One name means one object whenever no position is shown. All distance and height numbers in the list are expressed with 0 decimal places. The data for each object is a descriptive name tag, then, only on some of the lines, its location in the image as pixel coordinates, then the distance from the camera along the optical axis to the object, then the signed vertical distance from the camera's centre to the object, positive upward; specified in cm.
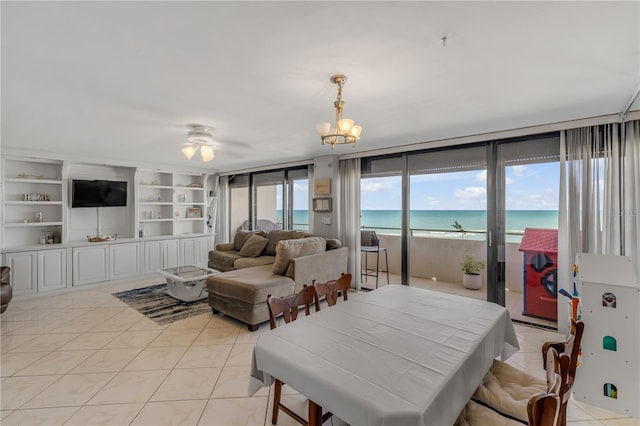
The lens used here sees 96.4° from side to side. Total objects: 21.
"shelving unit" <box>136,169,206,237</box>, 634 +26
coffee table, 422 -107
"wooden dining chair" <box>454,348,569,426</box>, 93 -68
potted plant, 403 -86
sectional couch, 340 -84
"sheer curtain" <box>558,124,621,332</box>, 295 +17
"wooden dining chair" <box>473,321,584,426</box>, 132 -95
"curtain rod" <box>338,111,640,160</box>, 298 +97
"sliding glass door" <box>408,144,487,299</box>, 393 -10
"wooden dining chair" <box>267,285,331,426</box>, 188 -66
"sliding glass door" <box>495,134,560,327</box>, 344 -15
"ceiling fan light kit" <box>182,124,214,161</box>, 341 +91
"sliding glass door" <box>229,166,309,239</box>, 606 +31
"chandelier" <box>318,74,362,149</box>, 214 +66
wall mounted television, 520 +40
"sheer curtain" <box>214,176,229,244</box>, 749 +4
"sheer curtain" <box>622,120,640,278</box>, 282 +19
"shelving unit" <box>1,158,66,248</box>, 473 +23
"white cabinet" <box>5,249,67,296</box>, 441 -90
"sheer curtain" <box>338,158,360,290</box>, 495 +0
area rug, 382 -135
